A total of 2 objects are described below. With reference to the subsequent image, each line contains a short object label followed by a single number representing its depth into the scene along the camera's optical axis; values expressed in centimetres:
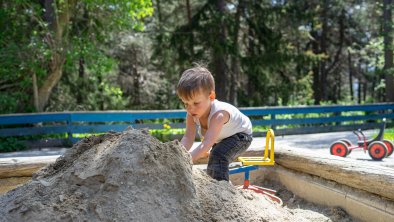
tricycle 765
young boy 302
